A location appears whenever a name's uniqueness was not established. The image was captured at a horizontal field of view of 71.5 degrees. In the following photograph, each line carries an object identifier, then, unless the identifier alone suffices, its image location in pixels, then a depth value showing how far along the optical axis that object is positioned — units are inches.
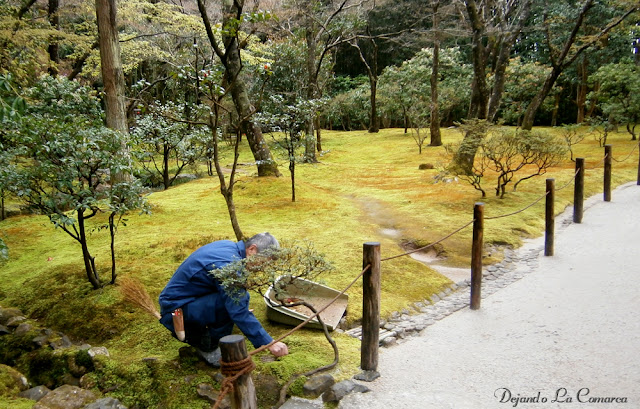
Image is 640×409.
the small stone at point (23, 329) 177.0
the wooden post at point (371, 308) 140.6
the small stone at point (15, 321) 184.9
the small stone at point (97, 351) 155.1
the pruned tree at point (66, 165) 168.6
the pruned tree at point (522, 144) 366.0
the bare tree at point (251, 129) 393.8
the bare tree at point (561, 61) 588.7
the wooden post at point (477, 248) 194.1
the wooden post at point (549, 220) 262.2
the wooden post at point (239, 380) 91.6
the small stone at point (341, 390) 129.9
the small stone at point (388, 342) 170.8
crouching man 134.8
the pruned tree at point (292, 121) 345.1
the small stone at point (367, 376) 140.6
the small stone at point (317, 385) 131.9
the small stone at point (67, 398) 129.0
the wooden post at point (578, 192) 326.0
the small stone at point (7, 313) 189.3
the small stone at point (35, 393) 139.5
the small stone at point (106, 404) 126.1
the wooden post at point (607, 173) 386.9
